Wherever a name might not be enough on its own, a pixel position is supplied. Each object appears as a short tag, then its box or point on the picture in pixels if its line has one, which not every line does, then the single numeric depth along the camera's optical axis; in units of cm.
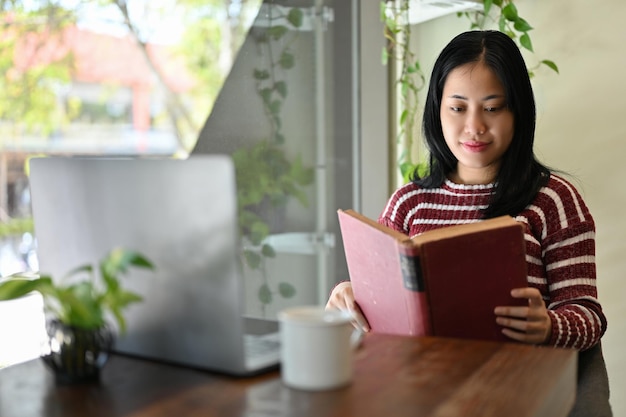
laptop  86
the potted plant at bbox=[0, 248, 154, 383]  84
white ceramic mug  82
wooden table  78
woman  139
